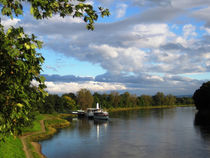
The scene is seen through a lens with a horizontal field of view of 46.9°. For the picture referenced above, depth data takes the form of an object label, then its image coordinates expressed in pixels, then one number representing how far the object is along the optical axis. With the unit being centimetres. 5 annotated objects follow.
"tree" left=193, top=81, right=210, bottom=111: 12662
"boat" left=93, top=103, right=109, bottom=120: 9603
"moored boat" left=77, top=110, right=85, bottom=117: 11587
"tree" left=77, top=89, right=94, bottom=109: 13288
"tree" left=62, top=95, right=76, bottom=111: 14110
